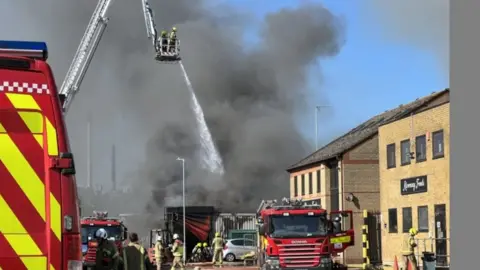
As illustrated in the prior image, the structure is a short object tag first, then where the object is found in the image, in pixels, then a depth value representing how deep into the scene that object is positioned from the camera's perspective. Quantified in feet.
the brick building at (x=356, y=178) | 123.13
